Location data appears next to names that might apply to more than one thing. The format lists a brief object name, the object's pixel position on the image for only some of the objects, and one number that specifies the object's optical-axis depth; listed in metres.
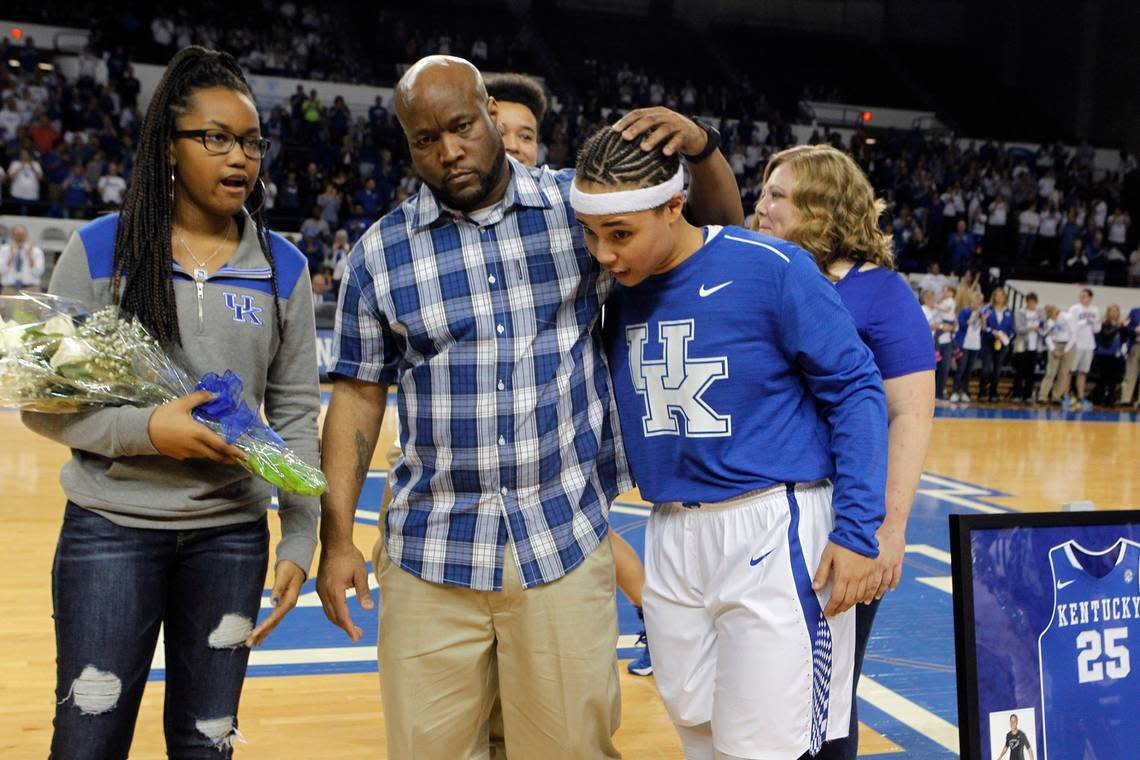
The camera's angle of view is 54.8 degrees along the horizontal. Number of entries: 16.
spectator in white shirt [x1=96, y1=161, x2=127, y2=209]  14.55
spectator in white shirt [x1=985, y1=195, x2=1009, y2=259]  20.64
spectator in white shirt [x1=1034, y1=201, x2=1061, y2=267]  20.50
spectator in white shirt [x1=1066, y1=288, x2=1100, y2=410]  15.27
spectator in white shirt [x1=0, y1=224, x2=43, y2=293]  12.48
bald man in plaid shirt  2.03
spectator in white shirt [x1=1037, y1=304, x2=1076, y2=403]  15.26
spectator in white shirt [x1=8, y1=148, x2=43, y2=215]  14.24
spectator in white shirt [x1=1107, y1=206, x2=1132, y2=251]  20.64
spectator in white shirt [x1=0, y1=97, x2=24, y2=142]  15.54
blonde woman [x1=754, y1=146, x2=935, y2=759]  2.27
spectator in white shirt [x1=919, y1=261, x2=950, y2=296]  16.27
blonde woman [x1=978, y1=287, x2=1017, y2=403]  14.94
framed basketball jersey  2.15
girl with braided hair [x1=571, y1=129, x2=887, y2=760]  1.95
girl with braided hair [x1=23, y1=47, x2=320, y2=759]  1.91
